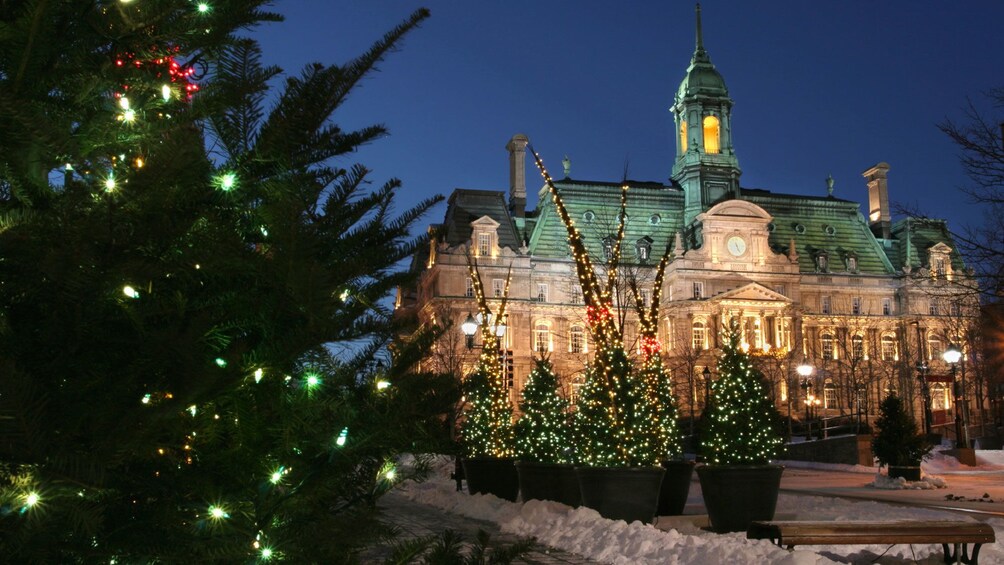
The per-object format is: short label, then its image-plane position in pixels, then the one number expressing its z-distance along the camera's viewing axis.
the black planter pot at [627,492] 13.69
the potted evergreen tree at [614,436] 13.72
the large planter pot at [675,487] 16.47
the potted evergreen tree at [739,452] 13.41
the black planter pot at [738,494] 13.39
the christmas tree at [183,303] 2.37
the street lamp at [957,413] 27.81
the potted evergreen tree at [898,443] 23.50
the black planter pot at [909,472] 23.16
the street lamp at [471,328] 21.59
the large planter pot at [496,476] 20.00
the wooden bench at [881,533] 9.04
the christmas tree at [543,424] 18.09
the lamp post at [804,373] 37.19
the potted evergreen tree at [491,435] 20.06
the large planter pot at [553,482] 17.05
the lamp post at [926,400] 33.41
